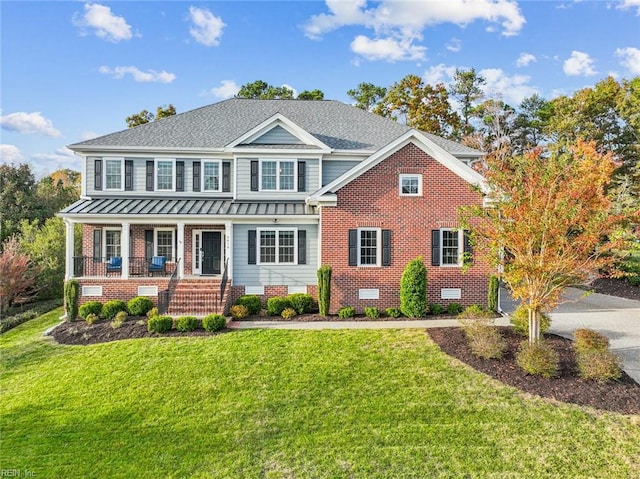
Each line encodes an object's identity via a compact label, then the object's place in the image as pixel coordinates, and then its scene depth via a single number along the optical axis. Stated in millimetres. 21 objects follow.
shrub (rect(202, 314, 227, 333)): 11133
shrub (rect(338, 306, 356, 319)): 12812
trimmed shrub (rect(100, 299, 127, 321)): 12922
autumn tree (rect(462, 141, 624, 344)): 8430
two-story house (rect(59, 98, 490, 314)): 13320
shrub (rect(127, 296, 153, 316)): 12945
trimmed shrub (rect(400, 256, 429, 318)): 12539
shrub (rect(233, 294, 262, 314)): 13281
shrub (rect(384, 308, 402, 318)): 12781
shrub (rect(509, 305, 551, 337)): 9930
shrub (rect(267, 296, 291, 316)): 13094
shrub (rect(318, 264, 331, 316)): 12992
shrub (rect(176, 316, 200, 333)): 11180
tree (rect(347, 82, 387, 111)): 36284
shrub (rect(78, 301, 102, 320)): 12852
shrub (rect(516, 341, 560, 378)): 7742
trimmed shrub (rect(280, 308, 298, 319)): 12817
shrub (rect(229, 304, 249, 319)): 12766
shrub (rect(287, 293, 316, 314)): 13289
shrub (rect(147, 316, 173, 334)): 11094
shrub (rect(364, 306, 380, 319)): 12773
